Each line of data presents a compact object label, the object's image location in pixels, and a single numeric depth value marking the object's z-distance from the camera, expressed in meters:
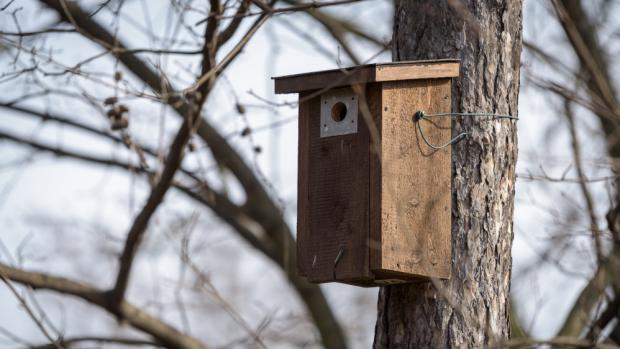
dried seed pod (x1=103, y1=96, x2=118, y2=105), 8.95
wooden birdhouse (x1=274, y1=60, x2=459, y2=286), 6.97
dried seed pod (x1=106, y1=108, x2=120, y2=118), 9.43
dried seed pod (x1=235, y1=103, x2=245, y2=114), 9.48
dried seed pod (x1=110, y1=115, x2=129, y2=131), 9.55
